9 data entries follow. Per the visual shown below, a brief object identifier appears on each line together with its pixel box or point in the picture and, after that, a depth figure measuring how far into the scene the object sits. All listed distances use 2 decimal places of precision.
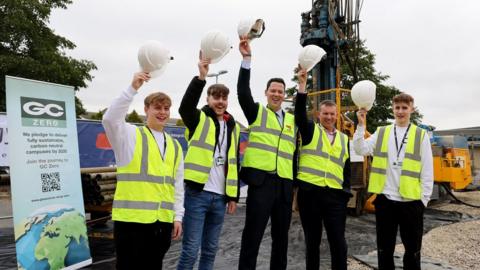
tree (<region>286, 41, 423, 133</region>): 24.66
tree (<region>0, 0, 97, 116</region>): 16.75
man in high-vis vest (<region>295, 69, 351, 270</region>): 3.83
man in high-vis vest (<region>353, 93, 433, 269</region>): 3.82
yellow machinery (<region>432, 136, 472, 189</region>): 11.75
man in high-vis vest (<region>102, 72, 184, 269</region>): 2.74
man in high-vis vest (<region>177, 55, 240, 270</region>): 3.28
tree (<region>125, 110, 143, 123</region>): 39.21
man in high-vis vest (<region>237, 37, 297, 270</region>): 3.55
